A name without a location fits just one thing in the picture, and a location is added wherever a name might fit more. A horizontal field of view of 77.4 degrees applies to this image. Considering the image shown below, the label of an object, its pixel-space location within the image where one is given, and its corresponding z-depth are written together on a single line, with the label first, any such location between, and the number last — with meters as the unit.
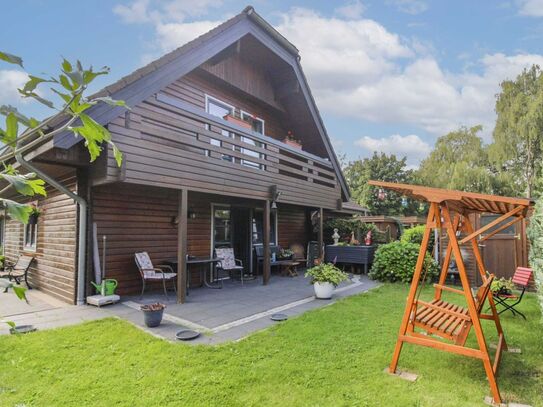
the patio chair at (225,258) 8.36
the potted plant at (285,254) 10.61
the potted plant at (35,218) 7.61
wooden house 5.84
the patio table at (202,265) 7.17
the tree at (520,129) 19.52
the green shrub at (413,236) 10.60
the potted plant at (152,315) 4.74
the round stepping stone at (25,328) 4.48
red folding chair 5.77
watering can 6.06
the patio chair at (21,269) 7.40
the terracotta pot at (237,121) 8.47
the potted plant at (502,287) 6.13
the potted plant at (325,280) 6.80
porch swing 3.30
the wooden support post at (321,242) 10.53
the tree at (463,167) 22.06
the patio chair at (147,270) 6.41
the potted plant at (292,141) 10.51
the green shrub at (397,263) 8.88
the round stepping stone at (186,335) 4.30
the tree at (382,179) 27.28
